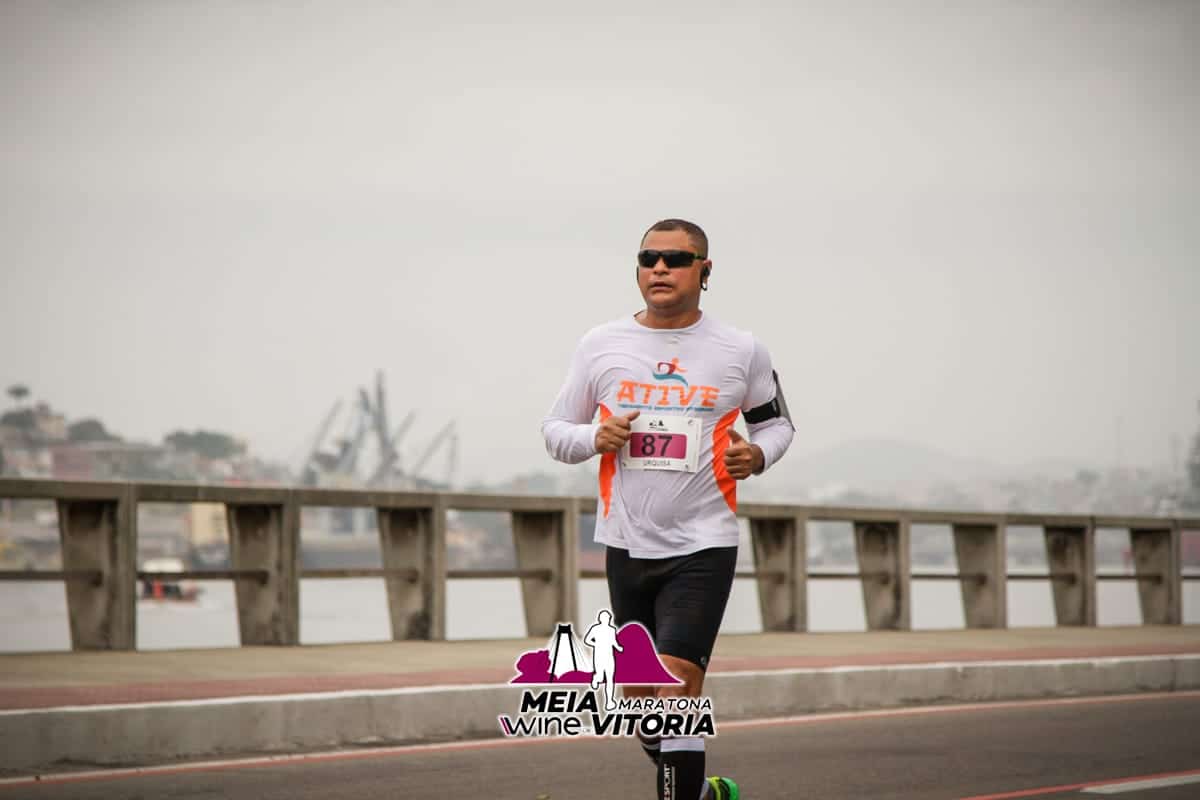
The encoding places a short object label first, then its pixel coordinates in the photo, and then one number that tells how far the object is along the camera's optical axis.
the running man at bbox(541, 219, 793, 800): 11.64
